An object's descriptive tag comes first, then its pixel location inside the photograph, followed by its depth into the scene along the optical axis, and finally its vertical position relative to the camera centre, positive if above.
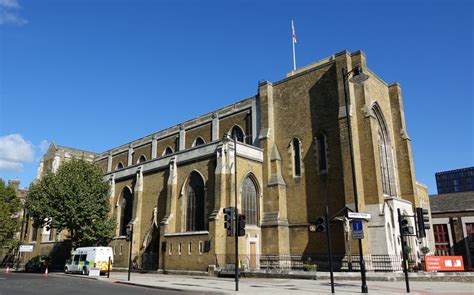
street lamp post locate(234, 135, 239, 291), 16.92 +0.80
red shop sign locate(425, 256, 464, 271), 22.94 -1.16
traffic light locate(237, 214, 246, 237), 17.84 +0.80
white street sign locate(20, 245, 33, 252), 42.80 -0.13
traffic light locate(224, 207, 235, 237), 18.62 +1.27
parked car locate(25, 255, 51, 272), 38.66 -1.77
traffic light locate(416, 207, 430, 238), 15.91 +1.02
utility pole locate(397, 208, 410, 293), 15.19 +0.54
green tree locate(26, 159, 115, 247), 34.06 +3.84
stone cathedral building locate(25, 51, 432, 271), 27.64 +5.28
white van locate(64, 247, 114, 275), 30.00 -0.99
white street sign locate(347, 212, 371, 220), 16.31 +1.24
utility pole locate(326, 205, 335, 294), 15.30 +0.69
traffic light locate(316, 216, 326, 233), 15.62 +0.84
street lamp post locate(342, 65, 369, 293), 17.02 +7.42
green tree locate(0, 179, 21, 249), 46.28 +3.93
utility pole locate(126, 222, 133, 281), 25.88 +0.78
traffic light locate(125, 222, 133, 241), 25.88 +0.75
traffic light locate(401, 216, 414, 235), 15.85 +0.66
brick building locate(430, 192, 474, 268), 42.94 +1.86
